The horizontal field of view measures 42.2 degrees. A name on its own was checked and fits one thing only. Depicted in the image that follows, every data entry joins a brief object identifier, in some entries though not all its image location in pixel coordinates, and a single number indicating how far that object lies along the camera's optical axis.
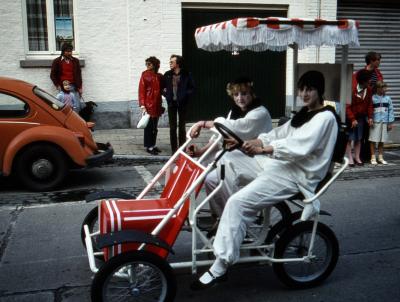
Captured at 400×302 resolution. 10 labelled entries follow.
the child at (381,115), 9.33
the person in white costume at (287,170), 3.81
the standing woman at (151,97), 10.30
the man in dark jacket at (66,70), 11.66
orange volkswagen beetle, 7.38
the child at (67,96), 10.38
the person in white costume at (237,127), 4.47
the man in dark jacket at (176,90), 10.05
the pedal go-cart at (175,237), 3.62
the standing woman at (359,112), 9.00
